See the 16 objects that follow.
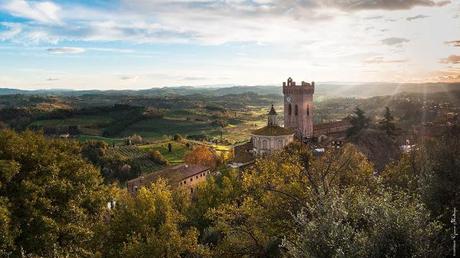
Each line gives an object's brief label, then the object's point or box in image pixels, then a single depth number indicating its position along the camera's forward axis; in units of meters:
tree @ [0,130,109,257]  26.58
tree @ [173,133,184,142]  144.21
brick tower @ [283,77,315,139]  96.19
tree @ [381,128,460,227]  23.22
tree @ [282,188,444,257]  15.39
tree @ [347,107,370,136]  98.25
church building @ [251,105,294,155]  76.69
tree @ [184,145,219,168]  101.07
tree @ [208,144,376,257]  28.73
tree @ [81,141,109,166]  117.62
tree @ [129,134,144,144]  149.38
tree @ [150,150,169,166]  118.06
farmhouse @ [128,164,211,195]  75.19
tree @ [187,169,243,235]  43.22
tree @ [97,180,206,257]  29.94
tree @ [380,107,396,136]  98.07
